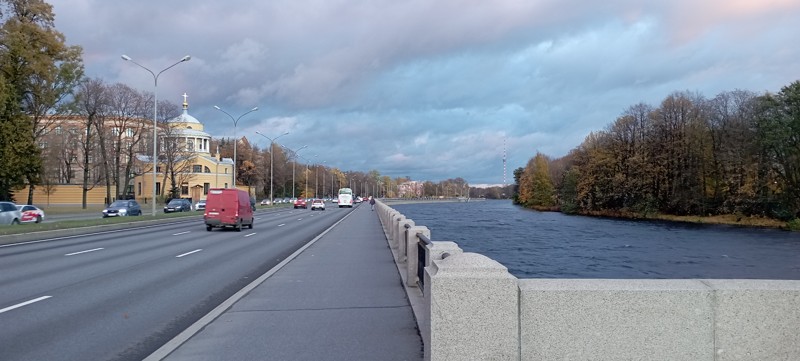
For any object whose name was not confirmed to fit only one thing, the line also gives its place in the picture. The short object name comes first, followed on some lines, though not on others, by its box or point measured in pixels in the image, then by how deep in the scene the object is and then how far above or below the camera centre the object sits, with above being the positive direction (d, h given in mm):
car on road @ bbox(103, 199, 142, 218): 47844 -581
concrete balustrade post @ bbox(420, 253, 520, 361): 4578 -874
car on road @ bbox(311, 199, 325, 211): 78544 -472
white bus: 97625 +343
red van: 31625 -372
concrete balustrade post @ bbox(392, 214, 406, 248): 19906 -1004
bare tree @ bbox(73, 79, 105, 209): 62781 +9131
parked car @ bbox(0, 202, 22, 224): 34375 -636
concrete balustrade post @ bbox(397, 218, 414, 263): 14399 -975
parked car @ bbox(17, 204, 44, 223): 37812 -738
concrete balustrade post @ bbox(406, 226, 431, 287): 11117 -1057
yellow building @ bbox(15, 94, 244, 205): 78000 +4853
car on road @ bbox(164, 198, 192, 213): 60900 -476
